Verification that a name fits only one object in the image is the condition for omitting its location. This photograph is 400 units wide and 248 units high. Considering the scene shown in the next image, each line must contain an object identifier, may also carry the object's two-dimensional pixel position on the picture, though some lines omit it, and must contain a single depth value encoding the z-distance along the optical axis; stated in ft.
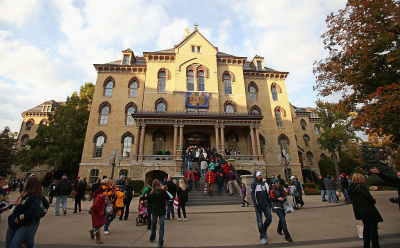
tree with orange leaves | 35.06
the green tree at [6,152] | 89.04
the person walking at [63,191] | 32.65
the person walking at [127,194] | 28.87
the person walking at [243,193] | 40.00
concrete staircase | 42.93
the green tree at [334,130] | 104.66
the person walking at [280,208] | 18.98
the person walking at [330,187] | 42.88
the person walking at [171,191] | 28.73
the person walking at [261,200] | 19.07
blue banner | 89.51
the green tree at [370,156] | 102.29
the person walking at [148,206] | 24.04
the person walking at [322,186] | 45.43
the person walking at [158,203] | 18.01
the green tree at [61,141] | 89.86
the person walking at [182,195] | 29.01
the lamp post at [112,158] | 54.13
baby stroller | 26.14
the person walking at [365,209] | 15.55
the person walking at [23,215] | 12.96
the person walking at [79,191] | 33.99
